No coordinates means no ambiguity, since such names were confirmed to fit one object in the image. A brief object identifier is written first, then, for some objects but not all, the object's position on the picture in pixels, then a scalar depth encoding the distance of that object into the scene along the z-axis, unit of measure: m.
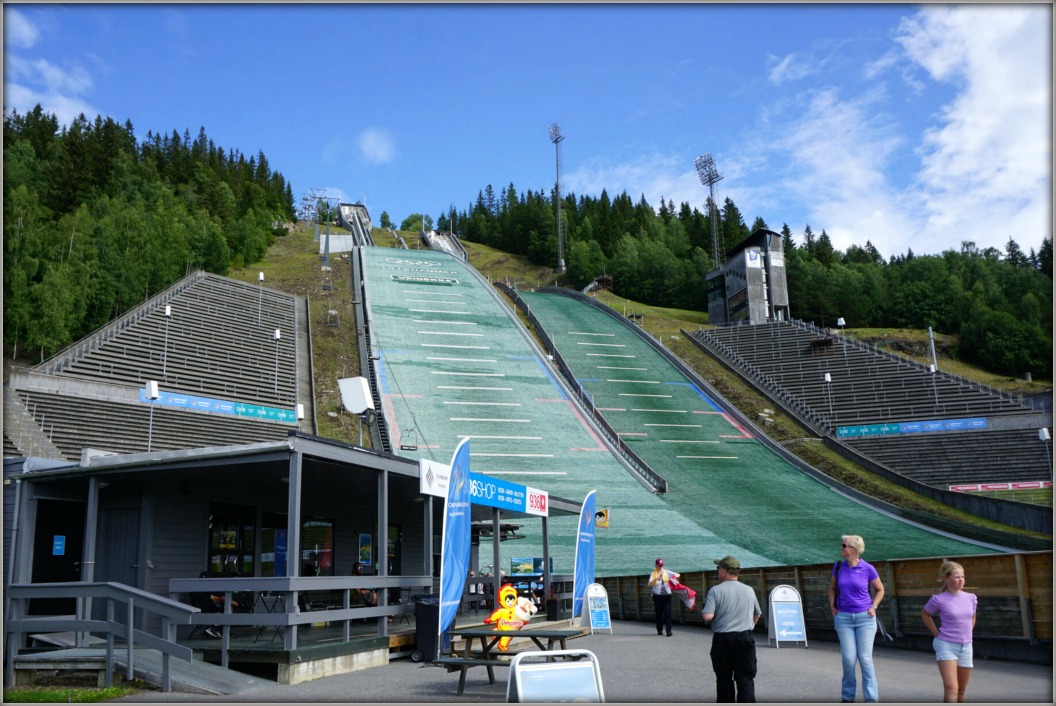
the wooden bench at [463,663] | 8.00
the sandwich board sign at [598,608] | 14.66
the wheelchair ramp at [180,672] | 8.51
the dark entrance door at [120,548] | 11.88
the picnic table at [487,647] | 8.07
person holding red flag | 14.36
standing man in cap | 6.25
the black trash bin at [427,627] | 10.89
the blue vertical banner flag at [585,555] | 15.63
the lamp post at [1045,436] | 33.82
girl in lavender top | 6.20
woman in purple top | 6.76
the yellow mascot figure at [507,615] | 9.91
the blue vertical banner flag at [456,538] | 10.02
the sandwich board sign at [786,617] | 12.52
